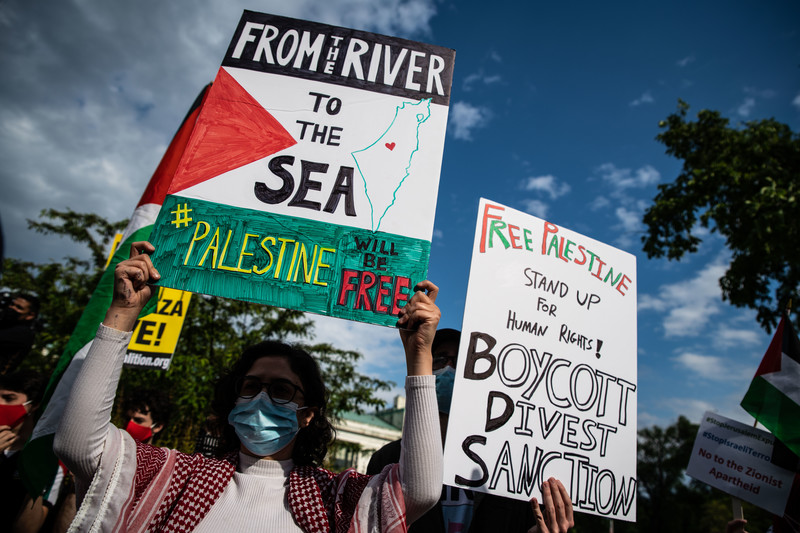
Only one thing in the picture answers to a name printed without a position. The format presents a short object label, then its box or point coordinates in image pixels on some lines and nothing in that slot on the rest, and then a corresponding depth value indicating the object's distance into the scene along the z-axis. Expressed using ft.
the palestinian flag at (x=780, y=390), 9.57
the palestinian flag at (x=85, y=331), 6.47
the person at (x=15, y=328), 11.05
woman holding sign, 4.49
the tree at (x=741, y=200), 23.48
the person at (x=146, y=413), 10.98
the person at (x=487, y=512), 6.29
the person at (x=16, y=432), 8.30
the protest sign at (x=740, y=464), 9.33
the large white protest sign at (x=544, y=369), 6.61
